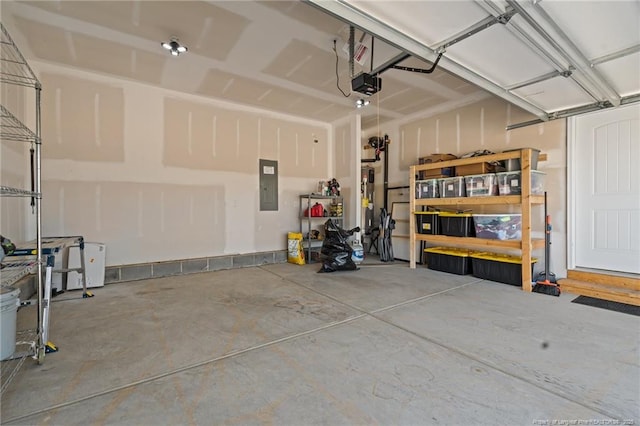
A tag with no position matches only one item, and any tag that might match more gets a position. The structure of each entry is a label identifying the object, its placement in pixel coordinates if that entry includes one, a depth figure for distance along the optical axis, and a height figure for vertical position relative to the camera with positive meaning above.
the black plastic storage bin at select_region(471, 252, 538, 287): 3.88 -0.80
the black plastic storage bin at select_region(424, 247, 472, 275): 4.50 -0.79
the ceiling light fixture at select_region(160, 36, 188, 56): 3.17 +1.90
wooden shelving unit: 3.69 +0.13
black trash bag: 4.75 -0.69
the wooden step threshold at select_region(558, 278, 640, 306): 3.14 -0.94
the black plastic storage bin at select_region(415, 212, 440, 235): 4.78 -0.19
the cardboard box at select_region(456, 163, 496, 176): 4.25 +0.65
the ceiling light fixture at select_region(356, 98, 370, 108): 4.87 +1.90
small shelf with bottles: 5.91 -0.08
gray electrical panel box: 5.59 +0.54
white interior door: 3.46 +0.28
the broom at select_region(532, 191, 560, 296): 3.51 -0.90
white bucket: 1.86 -0.71
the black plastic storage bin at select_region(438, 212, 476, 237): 4.36 -0.20
